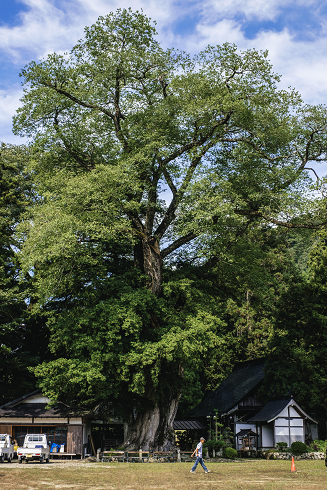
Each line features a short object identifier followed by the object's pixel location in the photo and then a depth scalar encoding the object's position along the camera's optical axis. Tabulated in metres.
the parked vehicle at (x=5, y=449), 23.62
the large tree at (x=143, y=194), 23.45
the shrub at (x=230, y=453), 28.69
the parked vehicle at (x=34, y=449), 23.44
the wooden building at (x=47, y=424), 28.55
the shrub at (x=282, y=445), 29.19
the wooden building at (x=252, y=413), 30.22
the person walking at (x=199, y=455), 17.33
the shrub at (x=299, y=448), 27.52
